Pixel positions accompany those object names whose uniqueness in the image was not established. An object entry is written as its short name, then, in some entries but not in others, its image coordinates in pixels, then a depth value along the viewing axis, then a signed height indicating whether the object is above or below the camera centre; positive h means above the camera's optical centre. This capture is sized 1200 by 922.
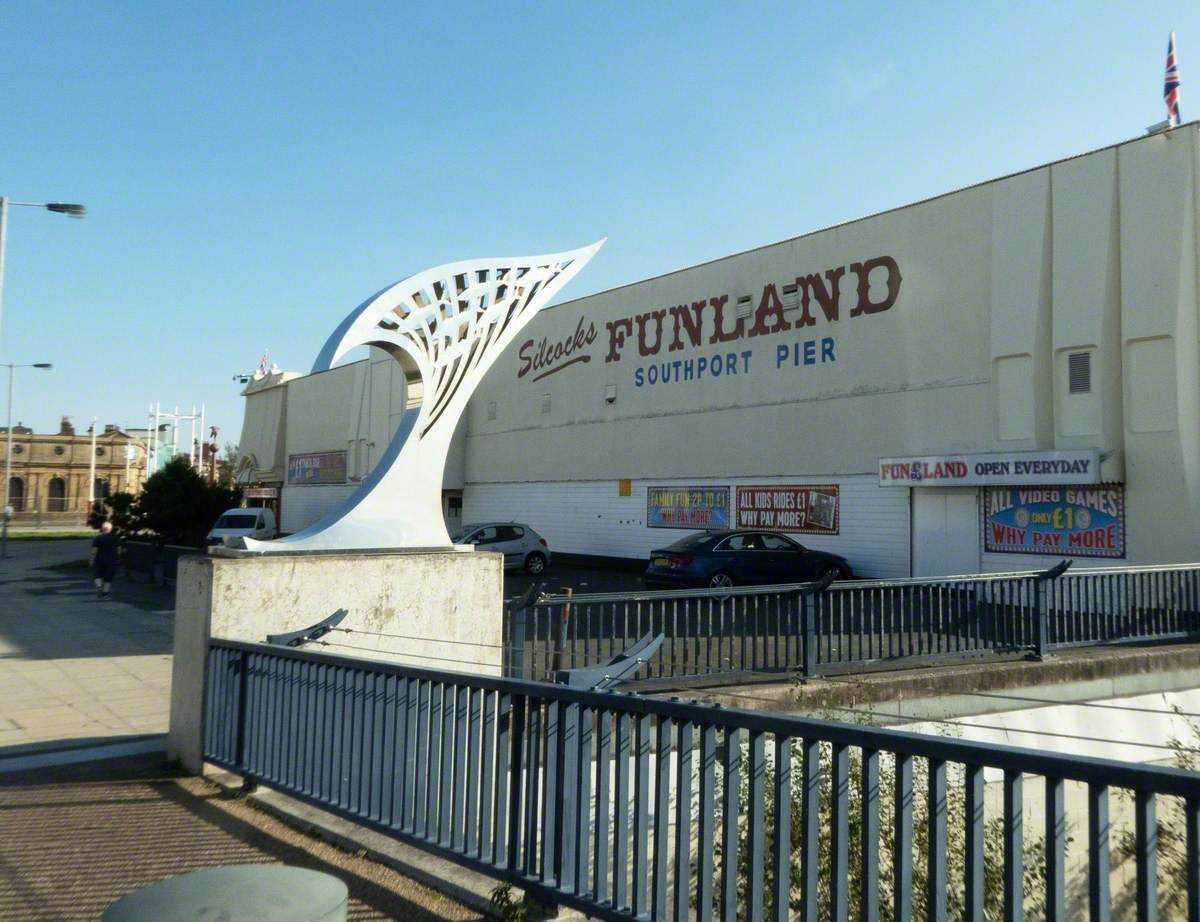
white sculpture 7.97 +1.28
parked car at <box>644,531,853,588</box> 19.88 -0.94
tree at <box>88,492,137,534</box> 30.02 -0.25
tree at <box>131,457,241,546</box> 29.92 -0.01
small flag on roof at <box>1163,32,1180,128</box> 19.41 +8.54
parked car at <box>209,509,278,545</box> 30.74 -0.63
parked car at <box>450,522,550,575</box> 26.36 -0.85
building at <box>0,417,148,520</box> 86.00 +2.84
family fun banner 26.30 +0.18
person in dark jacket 21.47 -1.22
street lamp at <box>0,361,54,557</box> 37.16 -1.35
